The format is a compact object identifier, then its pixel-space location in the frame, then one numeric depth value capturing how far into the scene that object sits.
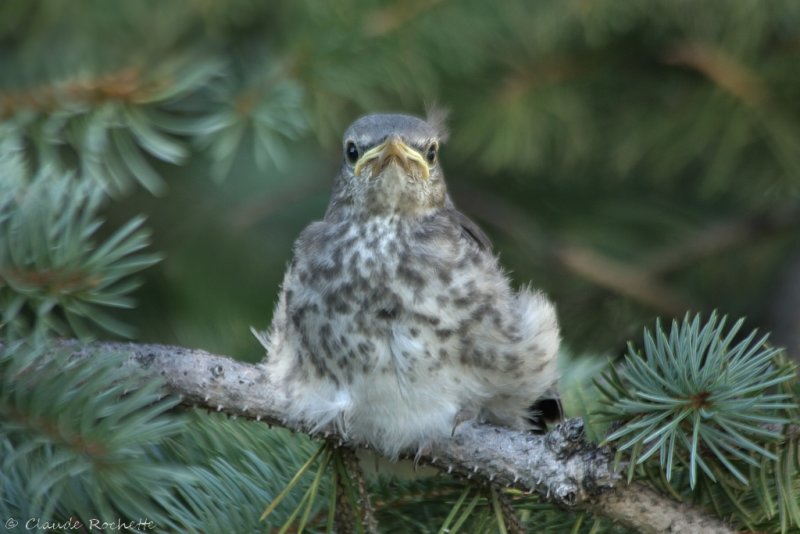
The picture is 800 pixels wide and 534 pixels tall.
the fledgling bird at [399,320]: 2.49
